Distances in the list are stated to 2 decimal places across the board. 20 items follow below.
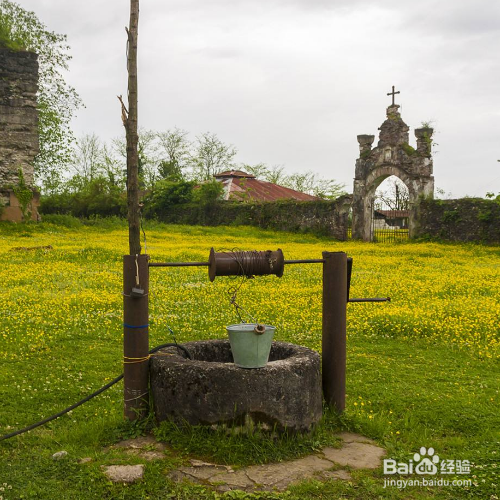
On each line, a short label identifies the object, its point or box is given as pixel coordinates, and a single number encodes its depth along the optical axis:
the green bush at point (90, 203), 38.28
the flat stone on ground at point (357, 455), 4.78
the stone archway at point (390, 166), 34.50
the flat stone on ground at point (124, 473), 4.39
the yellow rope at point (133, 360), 5.25
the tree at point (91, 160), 63.40
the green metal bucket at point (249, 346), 4.88
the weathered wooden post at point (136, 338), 5.19
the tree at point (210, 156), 66.00
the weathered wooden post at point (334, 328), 5.56
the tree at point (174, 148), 63.22
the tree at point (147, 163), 58.14
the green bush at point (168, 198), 42.78
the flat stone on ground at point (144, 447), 4.80
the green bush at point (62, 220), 29.61
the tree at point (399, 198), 57.34
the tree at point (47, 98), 36.09
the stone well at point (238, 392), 4.82
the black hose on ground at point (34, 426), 5.16
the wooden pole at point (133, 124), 7.70
